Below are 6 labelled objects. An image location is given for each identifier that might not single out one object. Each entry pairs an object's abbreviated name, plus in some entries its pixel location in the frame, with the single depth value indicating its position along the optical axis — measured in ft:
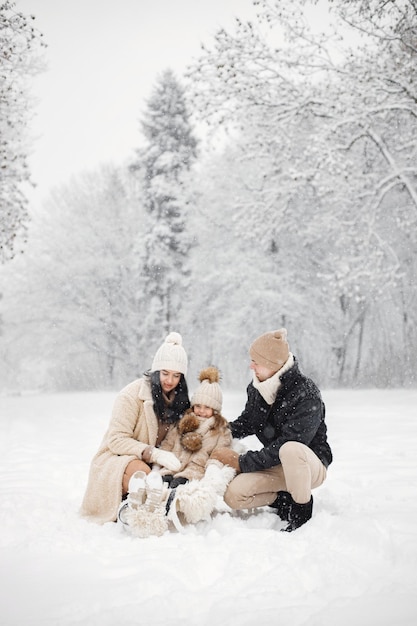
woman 12.60
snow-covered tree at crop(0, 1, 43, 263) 27.30
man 12.07
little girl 13.28
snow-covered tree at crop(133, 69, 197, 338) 70.18
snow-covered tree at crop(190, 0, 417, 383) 31.86
